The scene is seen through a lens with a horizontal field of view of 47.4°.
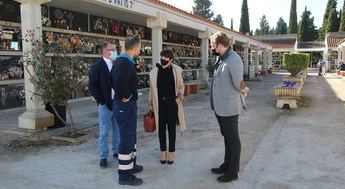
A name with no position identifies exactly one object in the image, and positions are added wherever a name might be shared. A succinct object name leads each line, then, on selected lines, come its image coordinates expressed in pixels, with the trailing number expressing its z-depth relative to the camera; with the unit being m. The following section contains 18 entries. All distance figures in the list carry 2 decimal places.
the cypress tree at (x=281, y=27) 78.47
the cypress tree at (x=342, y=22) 48.47
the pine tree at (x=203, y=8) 58.50
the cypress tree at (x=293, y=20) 61.03
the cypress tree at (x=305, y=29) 58.06
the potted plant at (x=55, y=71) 7.02
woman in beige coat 5.35
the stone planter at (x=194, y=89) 15.86
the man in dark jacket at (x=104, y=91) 5.35
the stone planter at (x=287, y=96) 11.06
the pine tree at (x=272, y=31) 95.04
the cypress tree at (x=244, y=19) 55.66
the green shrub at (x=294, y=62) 17.22
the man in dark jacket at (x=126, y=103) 4.60
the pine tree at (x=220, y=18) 74.75
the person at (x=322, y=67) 32.22
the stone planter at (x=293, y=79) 15.99
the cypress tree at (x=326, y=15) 54.19
